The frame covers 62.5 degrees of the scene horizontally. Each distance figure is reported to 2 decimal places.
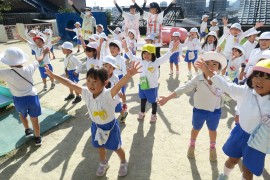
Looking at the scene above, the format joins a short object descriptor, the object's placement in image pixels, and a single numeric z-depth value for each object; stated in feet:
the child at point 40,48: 18.93
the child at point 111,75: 11.95
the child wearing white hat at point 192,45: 22.32
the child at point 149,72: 13.36
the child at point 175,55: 22.40
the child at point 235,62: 15.66
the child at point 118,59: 15.47
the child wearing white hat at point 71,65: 17.27
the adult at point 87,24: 32.30
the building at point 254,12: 46.29
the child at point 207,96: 9.16
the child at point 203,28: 40.20
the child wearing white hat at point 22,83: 10.77
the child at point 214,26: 38.03
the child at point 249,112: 6.68
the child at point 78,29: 38.44
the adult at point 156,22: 22.15
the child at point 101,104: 8.27
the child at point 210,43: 19.96
